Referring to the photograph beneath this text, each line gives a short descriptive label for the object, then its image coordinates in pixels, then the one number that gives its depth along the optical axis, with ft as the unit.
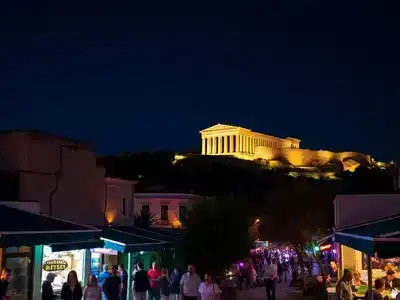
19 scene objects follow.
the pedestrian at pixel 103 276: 46.49
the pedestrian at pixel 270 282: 61.00
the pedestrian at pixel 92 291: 36.88
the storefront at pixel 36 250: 37.83
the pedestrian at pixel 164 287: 52.70
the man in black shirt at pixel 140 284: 48.01
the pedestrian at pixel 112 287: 43.34
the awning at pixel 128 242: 49.65
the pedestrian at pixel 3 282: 34.09
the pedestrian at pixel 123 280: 51.75
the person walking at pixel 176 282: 55.78
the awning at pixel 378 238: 26.89
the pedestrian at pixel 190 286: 42.39
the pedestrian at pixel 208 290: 40.01
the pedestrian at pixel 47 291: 38.22
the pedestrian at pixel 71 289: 36.58
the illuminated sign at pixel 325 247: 77.53
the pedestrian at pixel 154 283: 53.62
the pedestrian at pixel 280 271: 97.45
